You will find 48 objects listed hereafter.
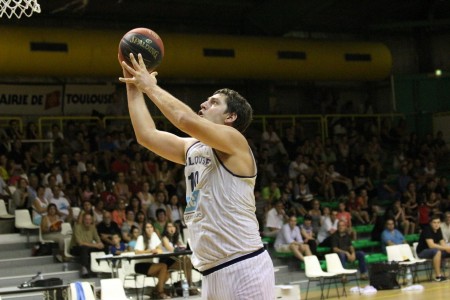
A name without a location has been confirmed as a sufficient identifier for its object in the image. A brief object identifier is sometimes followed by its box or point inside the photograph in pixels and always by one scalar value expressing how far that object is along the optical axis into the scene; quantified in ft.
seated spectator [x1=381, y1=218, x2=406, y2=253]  56.75
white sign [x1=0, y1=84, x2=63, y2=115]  66.08
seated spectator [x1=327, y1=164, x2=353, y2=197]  66.08
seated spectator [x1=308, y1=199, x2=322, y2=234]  56.90
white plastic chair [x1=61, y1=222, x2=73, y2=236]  49.58
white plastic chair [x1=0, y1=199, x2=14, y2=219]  51.24
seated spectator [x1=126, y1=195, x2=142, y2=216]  51.52
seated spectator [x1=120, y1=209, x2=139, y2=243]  48.75
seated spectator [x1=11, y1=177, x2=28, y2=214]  51.83
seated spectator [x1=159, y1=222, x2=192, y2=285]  47.06
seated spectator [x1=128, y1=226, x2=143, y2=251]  47.52
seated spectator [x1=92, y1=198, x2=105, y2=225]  50.26
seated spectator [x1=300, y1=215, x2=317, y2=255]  53.67
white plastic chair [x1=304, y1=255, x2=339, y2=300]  48.44
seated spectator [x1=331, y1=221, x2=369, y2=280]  53.67
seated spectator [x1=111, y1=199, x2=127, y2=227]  50.42
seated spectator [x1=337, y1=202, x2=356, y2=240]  55.93
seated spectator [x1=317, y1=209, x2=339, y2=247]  54.95
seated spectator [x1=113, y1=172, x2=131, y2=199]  54.39
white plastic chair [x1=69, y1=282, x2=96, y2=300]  36.42
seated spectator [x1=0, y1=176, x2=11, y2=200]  52.49
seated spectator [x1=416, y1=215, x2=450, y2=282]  54.85
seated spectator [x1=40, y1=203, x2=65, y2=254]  49.21
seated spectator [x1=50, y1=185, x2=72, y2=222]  51.47
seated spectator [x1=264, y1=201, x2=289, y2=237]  55.52
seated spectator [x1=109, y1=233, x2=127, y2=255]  46.19
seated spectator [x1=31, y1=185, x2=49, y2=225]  50.49
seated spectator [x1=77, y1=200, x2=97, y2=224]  48.03
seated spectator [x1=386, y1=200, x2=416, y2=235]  60.90
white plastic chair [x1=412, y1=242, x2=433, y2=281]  55.83
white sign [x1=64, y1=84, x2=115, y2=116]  69.31
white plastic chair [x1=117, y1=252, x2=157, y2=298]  46.42
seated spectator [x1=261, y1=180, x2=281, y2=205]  60.44
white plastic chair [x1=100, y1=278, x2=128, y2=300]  39.34
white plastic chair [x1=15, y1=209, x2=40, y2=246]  50.31
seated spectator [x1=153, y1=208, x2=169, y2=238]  50.16
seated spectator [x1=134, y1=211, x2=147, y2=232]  49.70
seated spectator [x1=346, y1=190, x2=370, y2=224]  61.98
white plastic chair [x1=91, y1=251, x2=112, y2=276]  46.73
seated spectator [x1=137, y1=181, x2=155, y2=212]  53.96
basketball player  13.46
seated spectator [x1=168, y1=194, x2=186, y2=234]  52.90
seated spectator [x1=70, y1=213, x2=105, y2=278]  47.32
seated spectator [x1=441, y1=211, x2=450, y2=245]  58.08
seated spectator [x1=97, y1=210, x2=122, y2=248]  48.26
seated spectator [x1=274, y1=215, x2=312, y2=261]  53.11
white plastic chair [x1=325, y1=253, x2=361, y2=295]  49.49
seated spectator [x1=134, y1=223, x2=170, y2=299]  45.80
